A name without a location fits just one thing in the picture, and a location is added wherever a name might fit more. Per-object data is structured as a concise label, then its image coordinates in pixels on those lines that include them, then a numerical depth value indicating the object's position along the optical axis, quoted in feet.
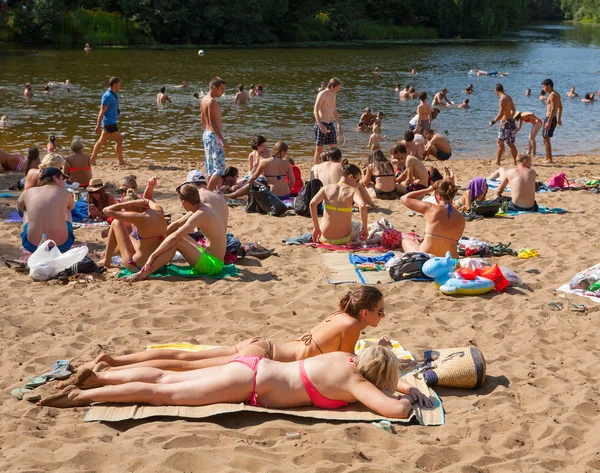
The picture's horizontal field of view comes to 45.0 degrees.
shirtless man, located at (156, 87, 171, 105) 69.10
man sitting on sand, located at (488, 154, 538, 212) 32.78
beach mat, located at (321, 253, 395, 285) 23.34
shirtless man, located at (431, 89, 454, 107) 75.33
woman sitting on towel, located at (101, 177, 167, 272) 22.99
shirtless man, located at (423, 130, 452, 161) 46.52
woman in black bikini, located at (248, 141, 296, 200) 33.76
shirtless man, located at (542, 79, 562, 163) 46.37
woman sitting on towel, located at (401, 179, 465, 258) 24.38
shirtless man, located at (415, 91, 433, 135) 49.16
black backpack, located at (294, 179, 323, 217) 31.60
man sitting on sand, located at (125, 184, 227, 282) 22.67
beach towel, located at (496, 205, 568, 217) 32.64
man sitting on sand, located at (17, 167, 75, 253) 24.03
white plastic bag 22.61
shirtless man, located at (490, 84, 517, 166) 44.34
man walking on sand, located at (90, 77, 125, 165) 40.11
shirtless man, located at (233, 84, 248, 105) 72.08
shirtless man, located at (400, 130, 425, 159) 42.68
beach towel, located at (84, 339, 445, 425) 14.15
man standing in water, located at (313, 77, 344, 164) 40.09
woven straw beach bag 16.25
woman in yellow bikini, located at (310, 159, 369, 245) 27.12
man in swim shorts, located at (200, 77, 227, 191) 34.86
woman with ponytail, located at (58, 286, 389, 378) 15.39
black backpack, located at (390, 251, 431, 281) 23.52
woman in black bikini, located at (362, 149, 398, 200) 35.58
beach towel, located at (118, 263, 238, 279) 23.22
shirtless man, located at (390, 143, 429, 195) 36.35
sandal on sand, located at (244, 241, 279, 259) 25.90
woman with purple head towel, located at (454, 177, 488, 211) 33.17
